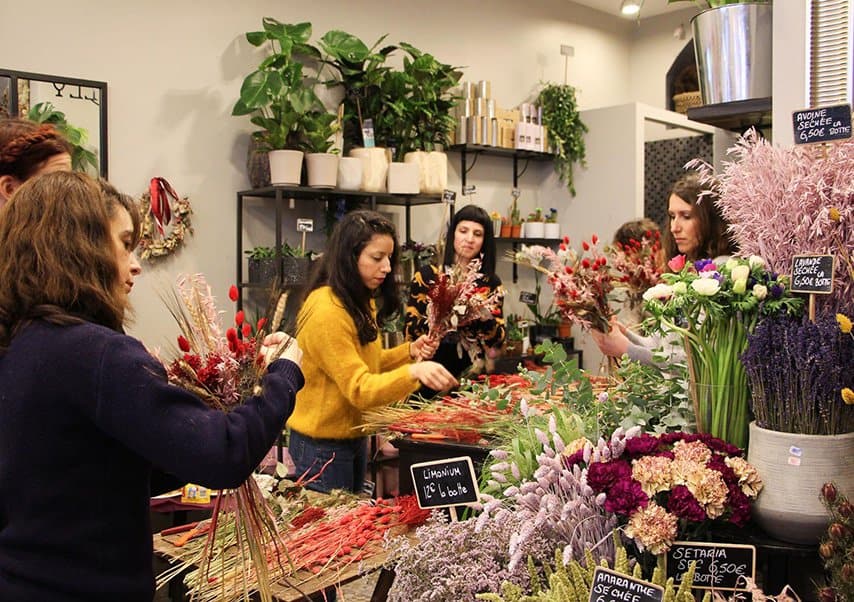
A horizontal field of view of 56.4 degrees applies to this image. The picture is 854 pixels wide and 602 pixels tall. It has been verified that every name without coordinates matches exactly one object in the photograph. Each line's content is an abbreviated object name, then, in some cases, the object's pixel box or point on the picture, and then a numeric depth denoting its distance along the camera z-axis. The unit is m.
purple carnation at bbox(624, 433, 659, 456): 1.39
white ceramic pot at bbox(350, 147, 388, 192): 4.65
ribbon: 4.14
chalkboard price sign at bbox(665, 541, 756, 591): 1.24
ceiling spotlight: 5.62
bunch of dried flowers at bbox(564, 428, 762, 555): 1.25
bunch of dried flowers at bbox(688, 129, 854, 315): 1.36
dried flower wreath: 4.14
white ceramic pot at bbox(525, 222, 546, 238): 5.99
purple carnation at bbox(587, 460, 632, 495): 1.31
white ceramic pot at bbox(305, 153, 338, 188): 4.36
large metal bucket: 2.08
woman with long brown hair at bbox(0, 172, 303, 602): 1.29
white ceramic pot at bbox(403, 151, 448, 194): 4.89
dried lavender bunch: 1.29
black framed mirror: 3.67
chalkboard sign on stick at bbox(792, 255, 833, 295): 1.33
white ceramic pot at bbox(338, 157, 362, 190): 4.56
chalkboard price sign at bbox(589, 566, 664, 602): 1.13
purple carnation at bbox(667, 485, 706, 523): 1.26
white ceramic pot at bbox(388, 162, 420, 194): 4.76
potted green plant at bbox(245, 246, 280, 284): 4.35
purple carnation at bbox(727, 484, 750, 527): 1.30
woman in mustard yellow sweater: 2.60
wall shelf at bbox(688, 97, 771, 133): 2.12
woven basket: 6.04
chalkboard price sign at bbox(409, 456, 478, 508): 1.60
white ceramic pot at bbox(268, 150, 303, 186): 4.24
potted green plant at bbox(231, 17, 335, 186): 4.26
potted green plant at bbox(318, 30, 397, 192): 4.66
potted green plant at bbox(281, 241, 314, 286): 4.34
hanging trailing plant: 6.04
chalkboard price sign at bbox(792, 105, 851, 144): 1.37
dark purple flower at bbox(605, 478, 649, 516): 1.27
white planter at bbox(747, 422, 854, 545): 1.29
